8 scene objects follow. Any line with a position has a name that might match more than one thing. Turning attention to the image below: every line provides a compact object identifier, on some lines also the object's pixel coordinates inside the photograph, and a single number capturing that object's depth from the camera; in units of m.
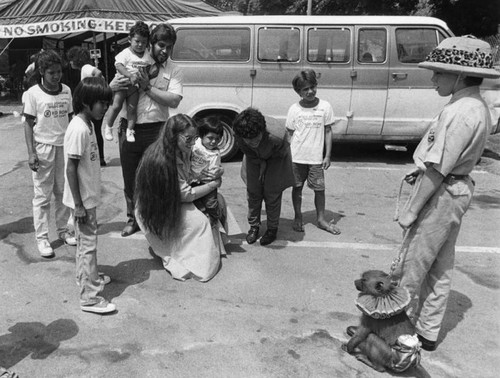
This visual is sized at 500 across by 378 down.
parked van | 7.33
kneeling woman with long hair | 3.64
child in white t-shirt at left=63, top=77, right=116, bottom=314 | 3.12
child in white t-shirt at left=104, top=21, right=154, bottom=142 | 4.30
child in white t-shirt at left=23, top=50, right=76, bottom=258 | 3.89
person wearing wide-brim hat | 2.47
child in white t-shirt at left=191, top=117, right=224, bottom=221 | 3.94
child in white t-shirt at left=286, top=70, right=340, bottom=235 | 4.62
